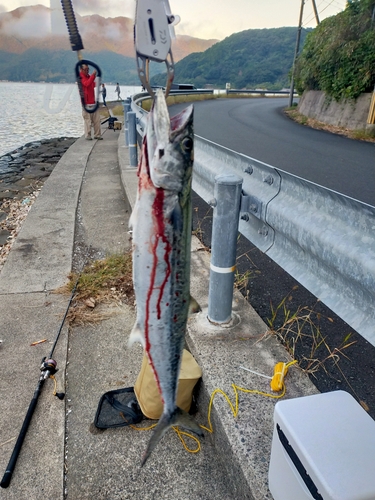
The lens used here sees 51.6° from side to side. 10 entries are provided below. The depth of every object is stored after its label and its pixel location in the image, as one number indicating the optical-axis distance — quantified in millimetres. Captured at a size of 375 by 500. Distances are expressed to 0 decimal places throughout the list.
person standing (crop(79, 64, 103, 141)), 13272
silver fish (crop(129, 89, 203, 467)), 1124
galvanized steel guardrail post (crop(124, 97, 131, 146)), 10427
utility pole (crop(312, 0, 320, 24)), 24431
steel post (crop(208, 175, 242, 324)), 2500
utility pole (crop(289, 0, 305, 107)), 25677
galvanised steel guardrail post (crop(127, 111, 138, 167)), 7809
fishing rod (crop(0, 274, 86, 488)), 2112
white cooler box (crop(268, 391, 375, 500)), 1305
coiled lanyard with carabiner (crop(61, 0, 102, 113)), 1339
